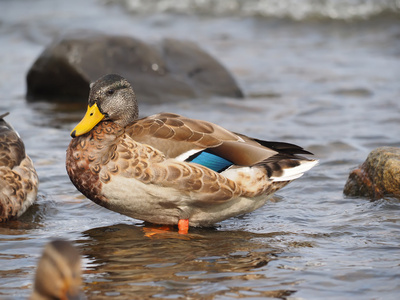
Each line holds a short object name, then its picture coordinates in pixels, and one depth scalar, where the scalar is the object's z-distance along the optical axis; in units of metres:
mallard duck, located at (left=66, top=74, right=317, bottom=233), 11.09
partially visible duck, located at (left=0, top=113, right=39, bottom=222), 12.73
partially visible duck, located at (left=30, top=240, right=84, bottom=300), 6.87
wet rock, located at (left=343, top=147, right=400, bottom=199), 12.91
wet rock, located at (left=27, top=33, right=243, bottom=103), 21.56
